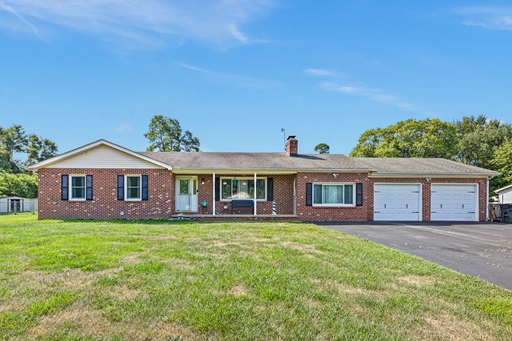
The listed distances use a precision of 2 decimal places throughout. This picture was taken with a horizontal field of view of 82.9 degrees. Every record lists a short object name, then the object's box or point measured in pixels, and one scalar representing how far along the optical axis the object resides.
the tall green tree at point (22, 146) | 42.78
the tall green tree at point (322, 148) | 62.06
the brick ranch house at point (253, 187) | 14.50
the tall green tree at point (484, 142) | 33.28
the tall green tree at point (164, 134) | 40.44
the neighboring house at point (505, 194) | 22.72
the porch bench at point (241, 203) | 16.14
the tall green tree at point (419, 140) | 32.59
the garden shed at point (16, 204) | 23.11
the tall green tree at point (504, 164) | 28.48
